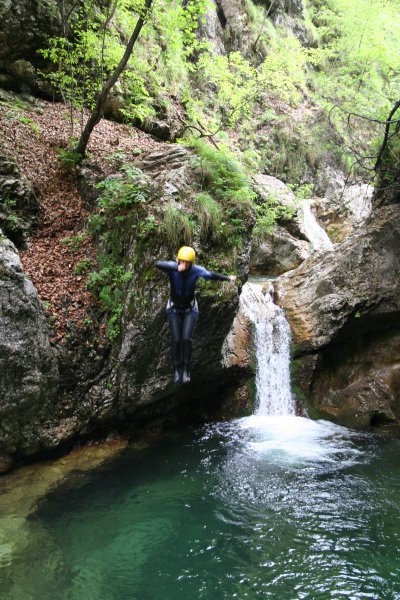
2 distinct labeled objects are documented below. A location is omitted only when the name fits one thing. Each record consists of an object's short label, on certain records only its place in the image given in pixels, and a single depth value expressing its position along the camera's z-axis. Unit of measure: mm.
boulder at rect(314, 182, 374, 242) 18359
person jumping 6207
